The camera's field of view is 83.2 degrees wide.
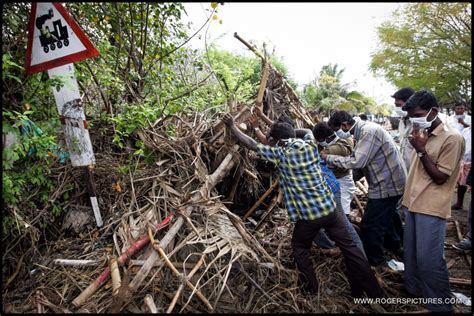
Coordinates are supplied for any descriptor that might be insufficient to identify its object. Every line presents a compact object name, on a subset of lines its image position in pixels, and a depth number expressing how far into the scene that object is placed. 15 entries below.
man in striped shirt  3.38
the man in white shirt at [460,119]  6.08
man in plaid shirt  2.82
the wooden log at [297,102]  5.21
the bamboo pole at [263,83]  4.38
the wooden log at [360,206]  4.72
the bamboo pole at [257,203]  4.32
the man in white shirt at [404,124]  3.79
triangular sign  2.57
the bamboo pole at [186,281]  2.55
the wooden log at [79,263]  2.83
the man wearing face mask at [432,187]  2.55
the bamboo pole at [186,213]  2.56
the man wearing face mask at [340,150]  3.66
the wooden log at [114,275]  2.52
